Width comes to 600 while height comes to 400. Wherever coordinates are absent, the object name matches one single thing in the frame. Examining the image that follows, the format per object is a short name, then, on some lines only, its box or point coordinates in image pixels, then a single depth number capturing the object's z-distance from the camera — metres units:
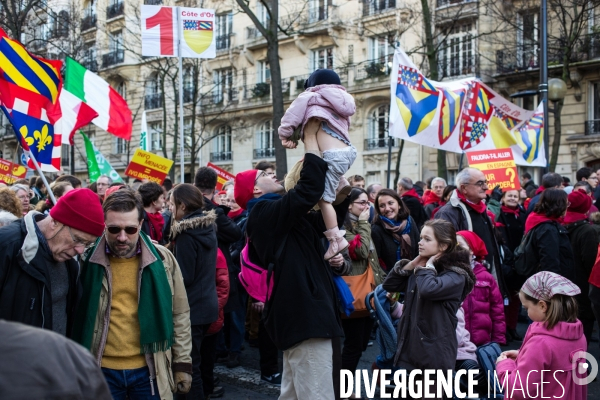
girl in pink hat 3.70
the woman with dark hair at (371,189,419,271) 6.71
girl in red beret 5.41
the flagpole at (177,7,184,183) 12.24
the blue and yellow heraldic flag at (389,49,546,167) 10.01
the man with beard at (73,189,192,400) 3.43
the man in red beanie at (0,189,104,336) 3.04
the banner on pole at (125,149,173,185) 10.75
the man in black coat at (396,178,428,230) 9.55
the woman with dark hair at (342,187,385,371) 5.57
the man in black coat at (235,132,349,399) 3.38
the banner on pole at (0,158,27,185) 12.45
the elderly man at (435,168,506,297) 6.21
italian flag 10.62
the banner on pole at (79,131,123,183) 12.05
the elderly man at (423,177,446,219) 10.38
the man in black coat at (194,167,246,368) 6.43
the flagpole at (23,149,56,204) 5.48
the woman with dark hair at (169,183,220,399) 5.05
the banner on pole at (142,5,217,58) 12.74
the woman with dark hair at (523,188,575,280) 6.80
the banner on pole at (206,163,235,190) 11.41
